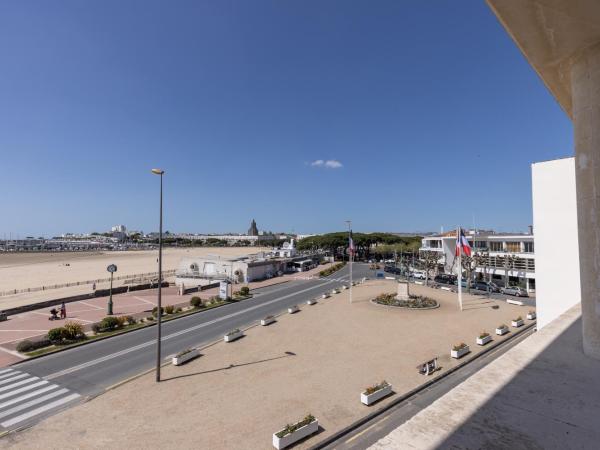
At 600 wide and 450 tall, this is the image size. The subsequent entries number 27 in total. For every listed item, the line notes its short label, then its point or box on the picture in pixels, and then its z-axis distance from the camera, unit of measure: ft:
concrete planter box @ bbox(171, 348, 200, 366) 60.44
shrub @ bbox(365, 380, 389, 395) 44.12
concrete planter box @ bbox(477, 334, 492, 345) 68.49
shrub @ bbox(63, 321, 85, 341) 75.77
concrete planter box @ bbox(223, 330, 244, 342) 73.56
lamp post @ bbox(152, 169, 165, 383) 52.80
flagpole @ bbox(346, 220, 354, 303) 108.89
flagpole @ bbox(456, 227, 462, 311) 94.46
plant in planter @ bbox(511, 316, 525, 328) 82.54
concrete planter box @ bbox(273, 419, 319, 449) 34.76
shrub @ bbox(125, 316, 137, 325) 91.47
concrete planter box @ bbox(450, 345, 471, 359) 60.85
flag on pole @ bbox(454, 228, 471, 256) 92.12
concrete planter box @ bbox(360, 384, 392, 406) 43.27
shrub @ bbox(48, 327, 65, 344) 73.62
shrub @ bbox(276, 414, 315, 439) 35.42
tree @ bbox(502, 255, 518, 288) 148.60
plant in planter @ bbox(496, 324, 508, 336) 76.27
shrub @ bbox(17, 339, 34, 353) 68.69
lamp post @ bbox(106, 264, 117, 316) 103.24
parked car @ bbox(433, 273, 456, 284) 166.71
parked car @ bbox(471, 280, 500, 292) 139.64
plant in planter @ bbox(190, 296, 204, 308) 110.73
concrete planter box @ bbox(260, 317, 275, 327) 86.93
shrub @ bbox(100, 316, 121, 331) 84.43
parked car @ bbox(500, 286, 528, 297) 131.86
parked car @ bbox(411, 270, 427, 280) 185.30
